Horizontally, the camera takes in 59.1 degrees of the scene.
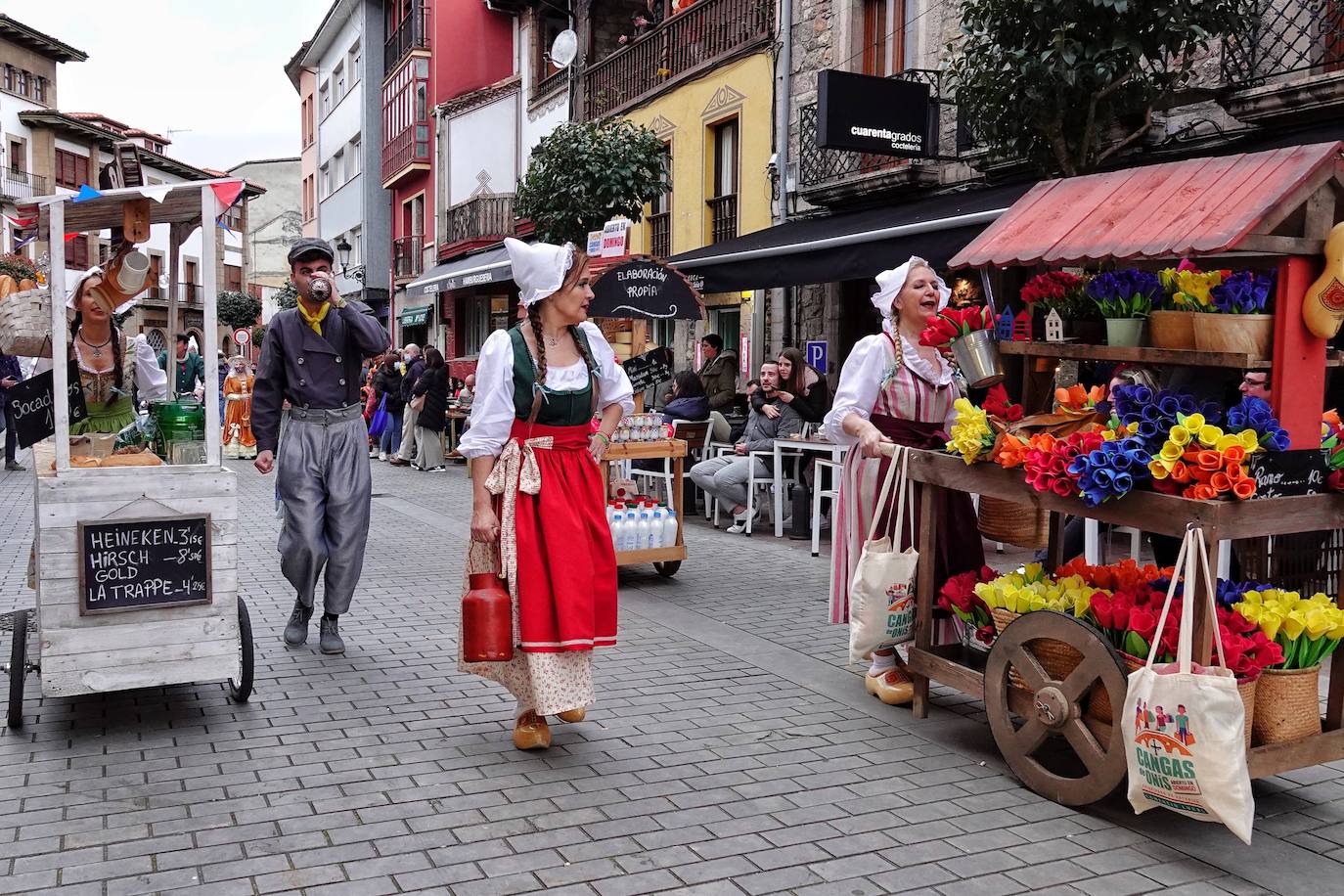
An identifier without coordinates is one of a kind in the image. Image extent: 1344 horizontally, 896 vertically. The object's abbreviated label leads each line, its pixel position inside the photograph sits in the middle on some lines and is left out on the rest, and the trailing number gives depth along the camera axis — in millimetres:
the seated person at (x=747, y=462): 9922
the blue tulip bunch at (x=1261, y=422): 3542
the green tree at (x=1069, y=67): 7645
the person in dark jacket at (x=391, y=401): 18391
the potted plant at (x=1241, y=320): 3604
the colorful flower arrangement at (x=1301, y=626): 3678
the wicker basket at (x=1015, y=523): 4746
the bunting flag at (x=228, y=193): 4590
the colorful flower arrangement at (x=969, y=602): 4551
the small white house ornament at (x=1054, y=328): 4223
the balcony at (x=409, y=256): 31094
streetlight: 34916
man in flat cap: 5539
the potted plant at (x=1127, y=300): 3975
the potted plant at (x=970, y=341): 4516
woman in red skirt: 4262
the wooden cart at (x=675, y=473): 7688
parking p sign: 13852
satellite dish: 20406
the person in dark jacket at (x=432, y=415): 16422
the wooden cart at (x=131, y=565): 4355
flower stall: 3521
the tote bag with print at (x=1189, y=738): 3264
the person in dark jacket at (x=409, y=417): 17531
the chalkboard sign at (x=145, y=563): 4383
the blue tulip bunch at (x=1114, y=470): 3617
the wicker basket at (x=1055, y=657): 3910
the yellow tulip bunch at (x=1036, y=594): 4172
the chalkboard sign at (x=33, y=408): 4625
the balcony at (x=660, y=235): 18078
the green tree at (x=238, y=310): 55688
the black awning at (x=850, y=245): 8906
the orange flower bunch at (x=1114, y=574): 4422
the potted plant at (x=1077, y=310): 4227
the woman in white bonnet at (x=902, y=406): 4949
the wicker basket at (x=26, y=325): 4809
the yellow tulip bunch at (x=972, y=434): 4285
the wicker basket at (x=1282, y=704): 3666
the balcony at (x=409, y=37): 29188
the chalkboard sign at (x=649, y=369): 8734
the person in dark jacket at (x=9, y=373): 12797
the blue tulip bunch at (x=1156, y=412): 3670
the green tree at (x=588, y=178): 13273
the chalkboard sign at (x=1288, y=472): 3525
